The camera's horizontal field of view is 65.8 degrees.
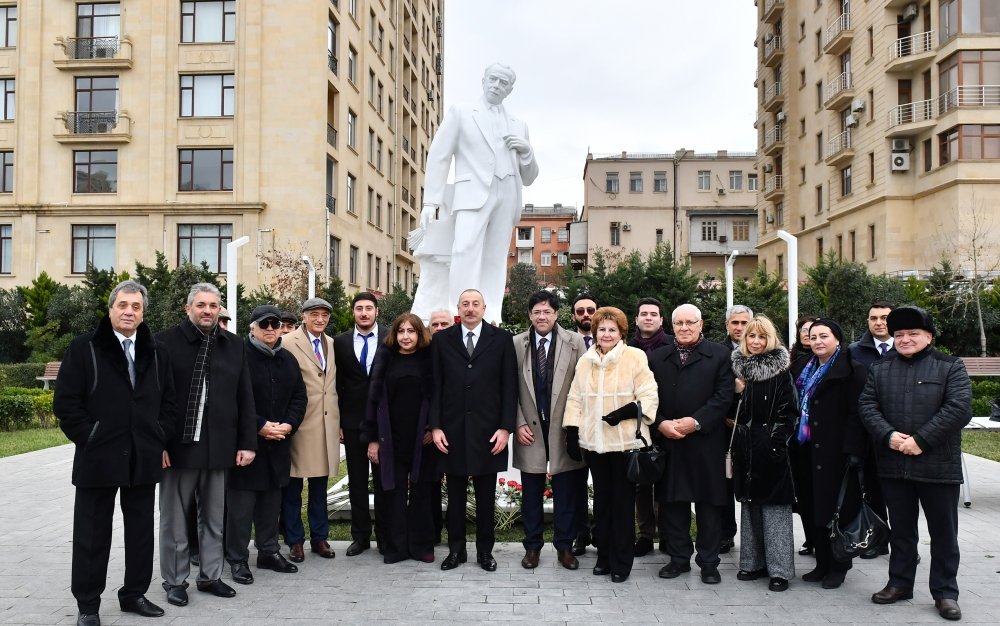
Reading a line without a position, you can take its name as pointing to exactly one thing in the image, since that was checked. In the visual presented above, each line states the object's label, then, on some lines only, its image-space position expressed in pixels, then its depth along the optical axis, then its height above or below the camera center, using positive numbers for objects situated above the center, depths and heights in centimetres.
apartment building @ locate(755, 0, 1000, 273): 2997 +931
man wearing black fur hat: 471 -67
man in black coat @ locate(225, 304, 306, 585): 540 -84
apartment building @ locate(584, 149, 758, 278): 6556 +1111
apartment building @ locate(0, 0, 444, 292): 3009 +788
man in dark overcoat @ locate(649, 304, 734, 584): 528 -73
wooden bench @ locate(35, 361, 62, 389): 2045 -107
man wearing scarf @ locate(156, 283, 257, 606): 489 -66
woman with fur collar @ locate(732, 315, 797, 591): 513 -73
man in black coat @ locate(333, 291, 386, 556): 603 -57
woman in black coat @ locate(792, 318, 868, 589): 511 -65
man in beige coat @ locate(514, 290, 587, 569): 559 -71
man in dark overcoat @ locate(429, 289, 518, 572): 555 -58
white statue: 809 +148
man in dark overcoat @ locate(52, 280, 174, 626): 434 -58
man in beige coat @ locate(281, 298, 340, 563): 584 -79
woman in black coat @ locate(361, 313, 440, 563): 570 -74
